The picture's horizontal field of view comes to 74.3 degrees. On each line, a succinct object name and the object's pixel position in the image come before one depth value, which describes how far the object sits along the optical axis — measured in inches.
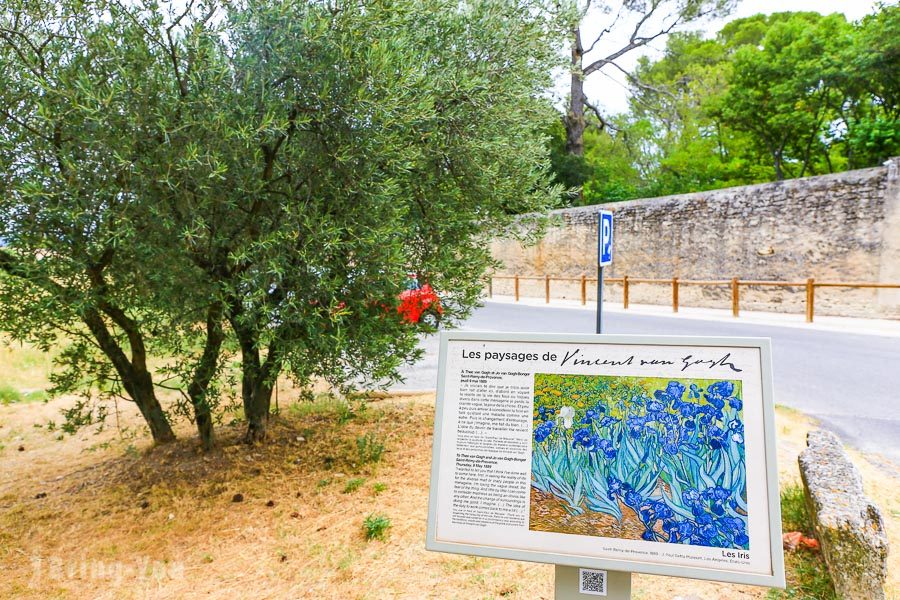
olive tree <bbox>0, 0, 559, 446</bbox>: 139.4
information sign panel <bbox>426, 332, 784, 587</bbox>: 73.4
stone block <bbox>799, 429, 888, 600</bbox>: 102.0
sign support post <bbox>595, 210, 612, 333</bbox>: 298.0
